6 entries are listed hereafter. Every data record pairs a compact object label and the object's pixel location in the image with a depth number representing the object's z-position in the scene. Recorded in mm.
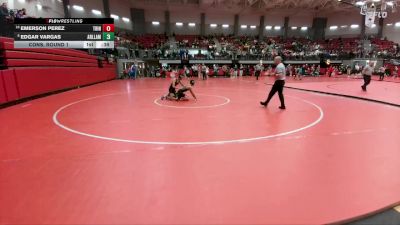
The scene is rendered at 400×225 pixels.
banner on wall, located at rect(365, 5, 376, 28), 19781
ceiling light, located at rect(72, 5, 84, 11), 28609
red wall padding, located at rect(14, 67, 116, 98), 9953
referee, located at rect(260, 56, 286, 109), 8336
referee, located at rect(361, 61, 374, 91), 13398
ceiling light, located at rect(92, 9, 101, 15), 31141
